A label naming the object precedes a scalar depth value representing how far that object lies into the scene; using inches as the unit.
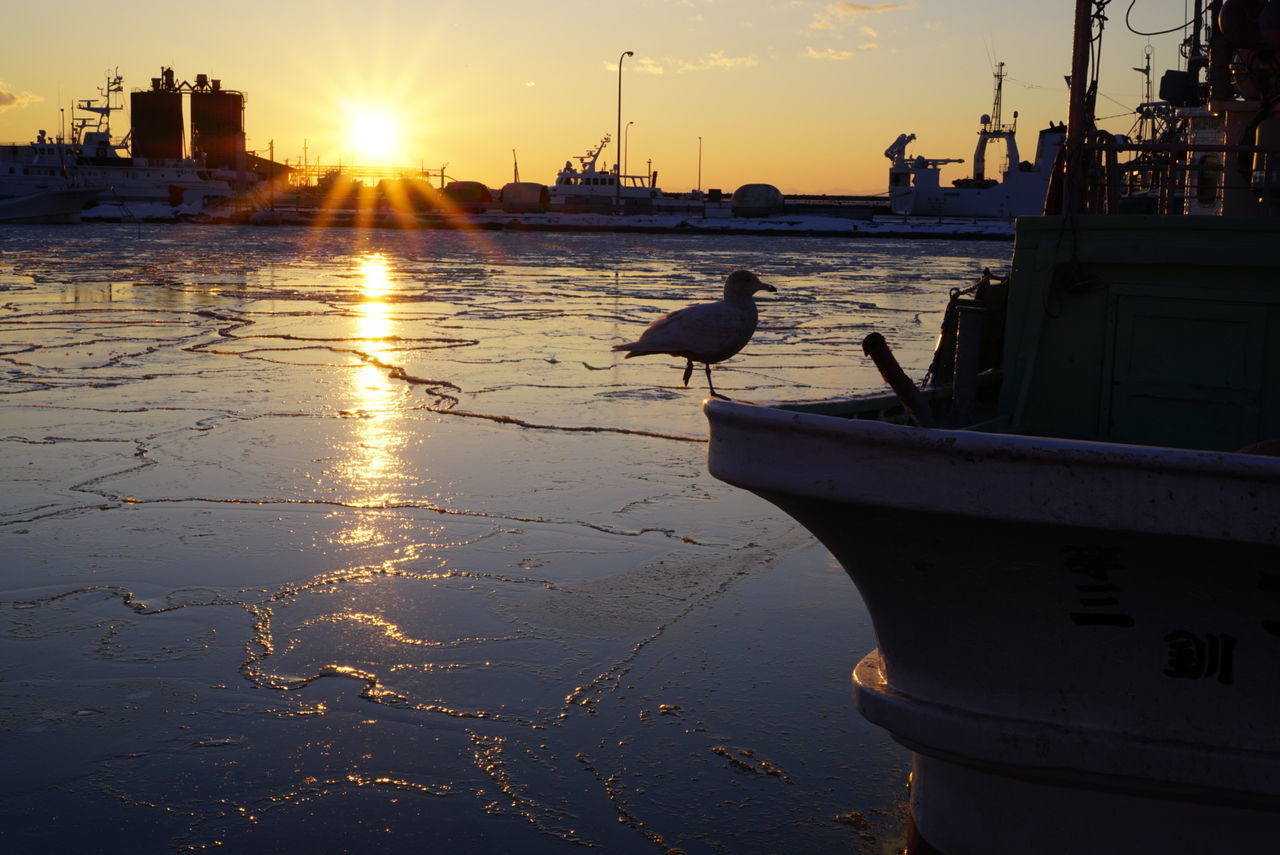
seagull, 232.8
